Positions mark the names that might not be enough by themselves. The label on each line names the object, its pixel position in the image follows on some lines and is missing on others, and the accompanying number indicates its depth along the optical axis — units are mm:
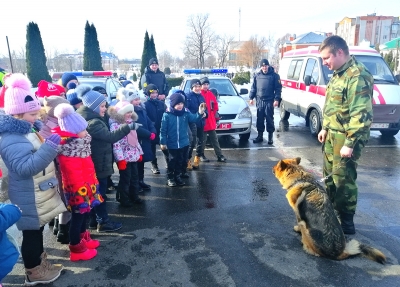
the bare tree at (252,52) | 47406
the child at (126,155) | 3783
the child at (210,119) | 6078
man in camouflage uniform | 3164
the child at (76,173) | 2705
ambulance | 7422
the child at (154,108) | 5367
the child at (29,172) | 2318
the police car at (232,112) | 7402
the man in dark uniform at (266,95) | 7551
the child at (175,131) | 4836
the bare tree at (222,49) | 37356
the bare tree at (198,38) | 34906
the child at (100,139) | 3320
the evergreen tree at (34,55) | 19188
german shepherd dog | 2902
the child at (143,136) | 4517
